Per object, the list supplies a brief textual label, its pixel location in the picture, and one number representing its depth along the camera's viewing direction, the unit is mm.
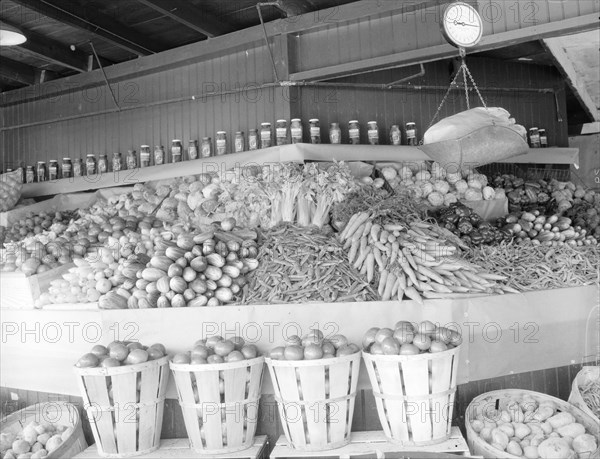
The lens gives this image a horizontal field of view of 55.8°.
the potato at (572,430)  3232
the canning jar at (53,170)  7633
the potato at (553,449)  3010
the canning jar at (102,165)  7137
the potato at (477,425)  3340
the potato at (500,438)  3184
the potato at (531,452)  3084
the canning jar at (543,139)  7125
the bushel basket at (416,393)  3096
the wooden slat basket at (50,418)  3641
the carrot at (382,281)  3811
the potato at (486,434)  3276
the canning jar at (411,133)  6270
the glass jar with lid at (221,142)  6289
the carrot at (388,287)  3781
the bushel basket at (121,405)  3246
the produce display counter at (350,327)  3725
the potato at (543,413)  3420
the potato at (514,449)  3129
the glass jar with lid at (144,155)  6746
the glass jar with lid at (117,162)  7000
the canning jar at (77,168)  7461
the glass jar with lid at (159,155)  6789
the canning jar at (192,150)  6598
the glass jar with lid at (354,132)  6078
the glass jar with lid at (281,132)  5836
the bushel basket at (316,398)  3123
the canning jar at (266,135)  6000
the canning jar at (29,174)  7723
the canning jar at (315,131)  5879
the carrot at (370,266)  3921
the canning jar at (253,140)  6156
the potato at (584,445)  3053
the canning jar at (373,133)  6141
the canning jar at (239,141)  6234
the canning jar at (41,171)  7652
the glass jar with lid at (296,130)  5809
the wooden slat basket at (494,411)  3127
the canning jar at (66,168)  7496
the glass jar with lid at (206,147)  6469
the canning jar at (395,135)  6242
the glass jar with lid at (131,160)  7023
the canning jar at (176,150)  6668
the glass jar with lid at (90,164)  7121
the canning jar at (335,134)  5979
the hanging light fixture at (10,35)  4402
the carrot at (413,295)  3707
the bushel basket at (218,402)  3184
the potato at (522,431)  3283
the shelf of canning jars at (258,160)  5461
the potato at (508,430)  3285
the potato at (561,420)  3334
